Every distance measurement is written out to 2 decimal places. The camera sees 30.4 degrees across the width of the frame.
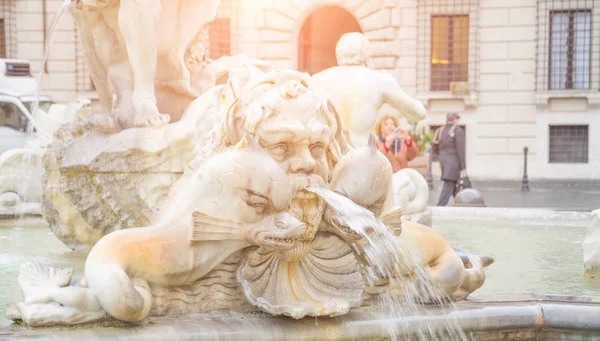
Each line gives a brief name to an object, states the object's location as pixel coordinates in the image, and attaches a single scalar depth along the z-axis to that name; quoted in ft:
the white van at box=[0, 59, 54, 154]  64.44
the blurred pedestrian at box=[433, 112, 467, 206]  48.70
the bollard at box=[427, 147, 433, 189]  66.80
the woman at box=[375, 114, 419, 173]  37.50
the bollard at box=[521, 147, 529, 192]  67.15
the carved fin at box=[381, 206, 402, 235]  11.72
